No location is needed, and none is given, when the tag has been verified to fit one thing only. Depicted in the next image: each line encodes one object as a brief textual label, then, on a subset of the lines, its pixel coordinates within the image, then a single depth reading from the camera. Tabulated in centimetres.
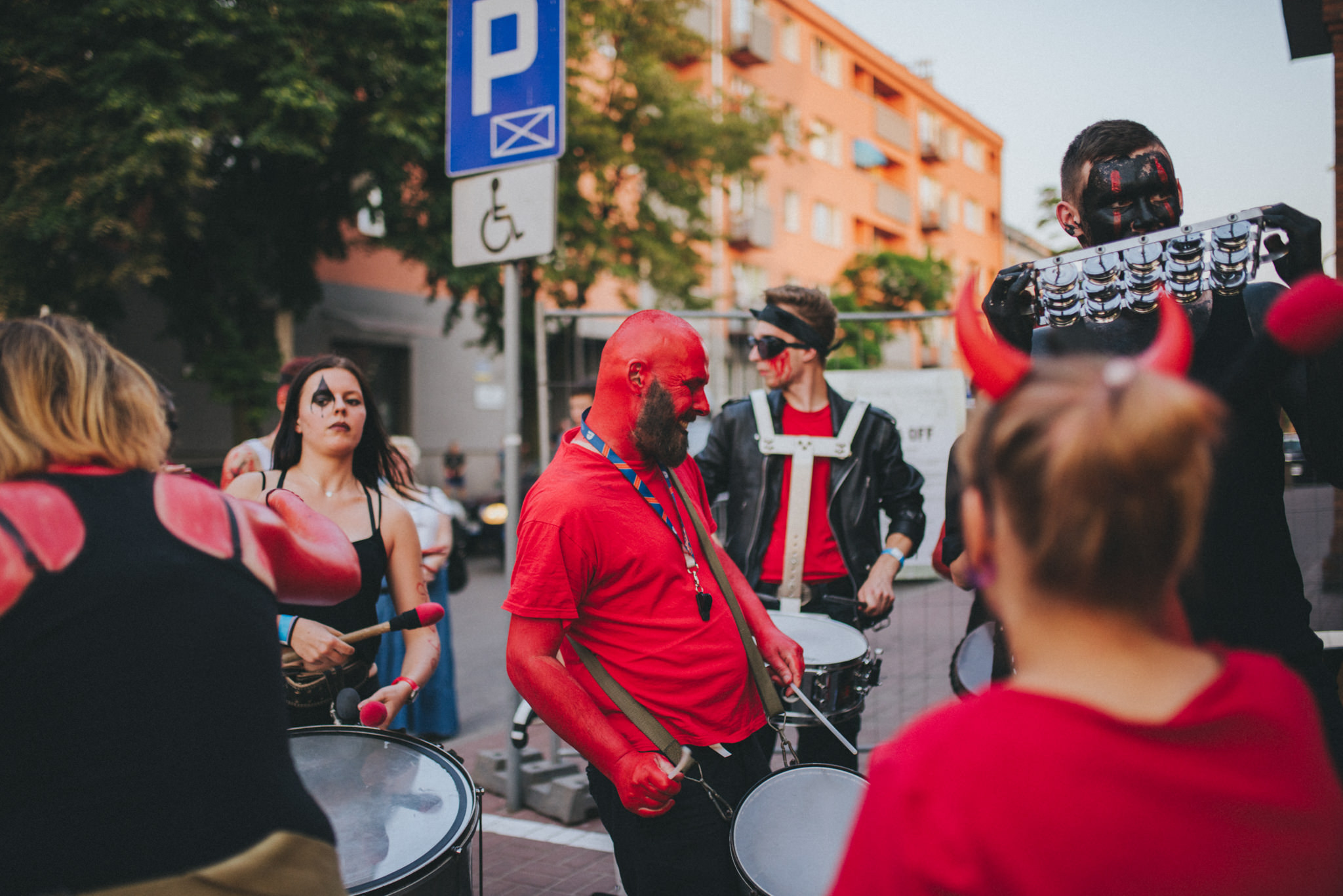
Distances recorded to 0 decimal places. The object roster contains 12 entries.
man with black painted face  160
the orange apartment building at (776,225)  1988
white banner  646
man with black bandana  363
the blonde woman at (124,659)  125
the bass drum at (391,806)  176
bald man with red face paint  217
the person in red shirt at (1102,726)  89
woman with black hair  279
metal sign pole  453
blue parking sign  410
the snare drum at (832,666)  283
